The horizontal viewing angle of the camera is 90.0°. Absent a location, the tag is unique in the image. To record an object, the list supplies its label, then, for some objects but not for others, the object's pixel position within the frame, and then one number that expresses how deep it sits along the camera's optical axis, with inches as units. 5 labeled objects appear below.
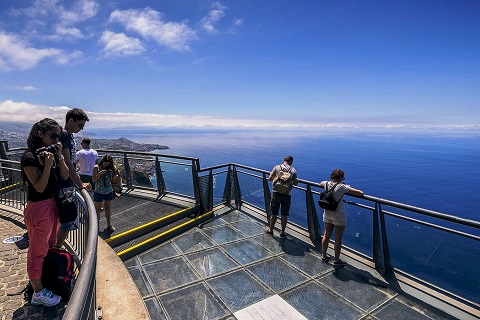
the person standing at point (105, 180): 220.4
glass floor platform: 152.7
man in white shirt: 232.8
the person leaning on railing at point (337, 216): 195.5
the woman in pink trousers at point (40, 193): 103.7
